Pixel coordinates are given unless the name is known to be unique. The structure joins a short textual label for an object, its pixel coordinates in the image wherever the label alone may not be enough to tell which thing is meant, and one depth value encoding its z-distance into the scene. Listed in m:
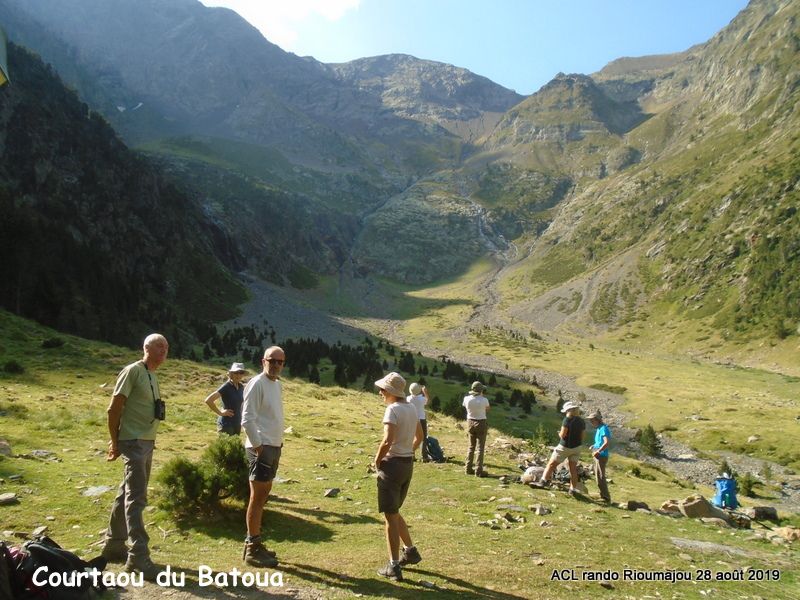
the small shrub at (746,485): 23.39
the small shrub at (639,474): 22.42
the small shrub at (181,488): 8.58
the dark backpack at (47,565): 5.04
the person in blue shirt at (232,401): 11.45
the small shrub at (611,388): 55.46
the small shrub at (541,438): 22.72
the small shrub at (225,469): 8.70
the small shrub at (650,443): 32.47
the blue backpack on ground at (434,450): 16.77
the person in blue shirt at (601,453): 13.66
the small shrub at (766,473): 27.42
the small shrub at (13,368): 22.16
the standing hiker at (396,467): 6.97
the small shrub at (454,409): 32.53
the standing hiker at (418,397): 14.84
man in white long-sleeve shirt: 7.00
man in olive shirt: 6.48
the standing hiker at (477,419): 14.38
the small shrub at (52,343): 28.34
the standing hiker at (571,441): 13.40
